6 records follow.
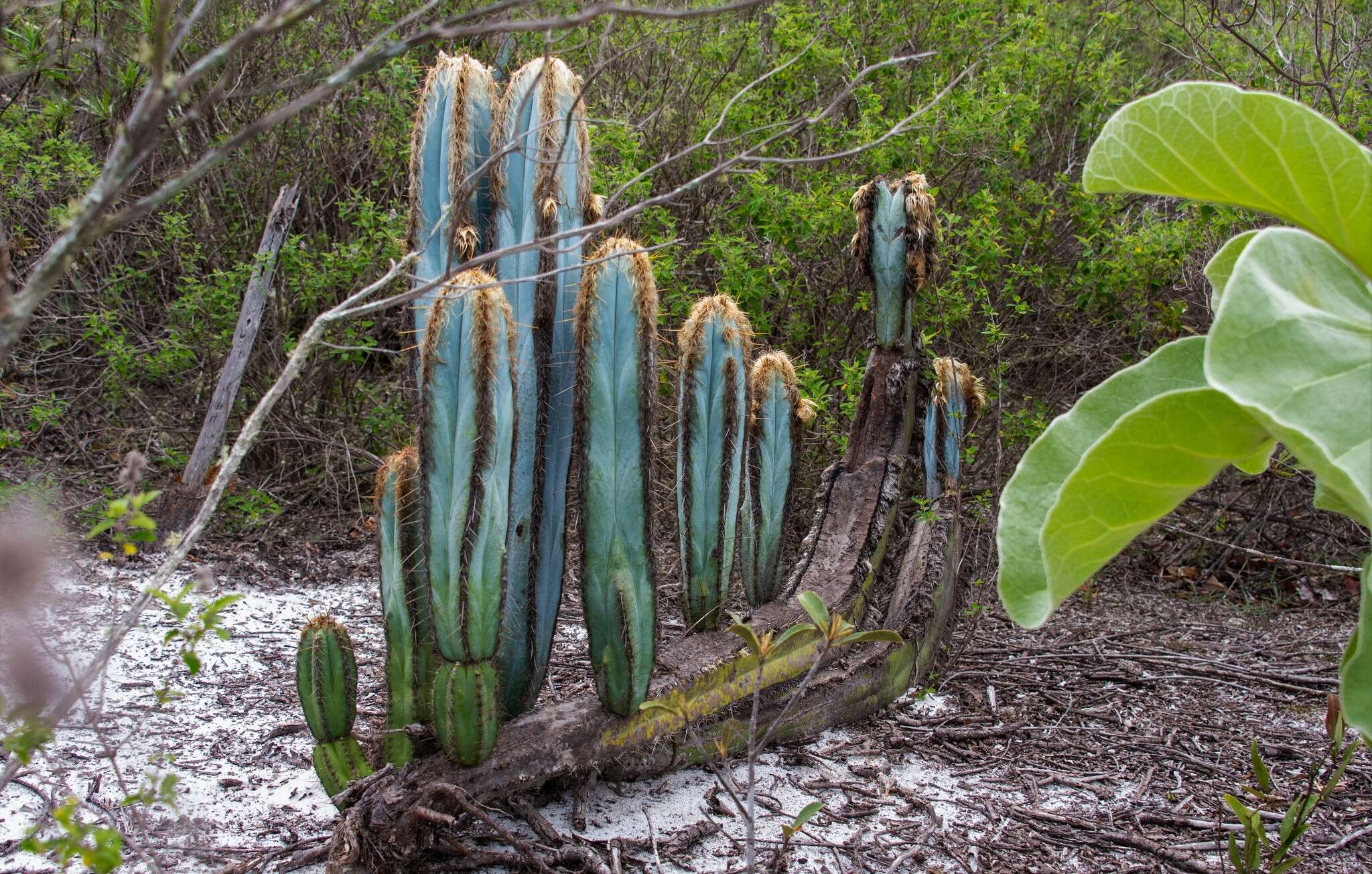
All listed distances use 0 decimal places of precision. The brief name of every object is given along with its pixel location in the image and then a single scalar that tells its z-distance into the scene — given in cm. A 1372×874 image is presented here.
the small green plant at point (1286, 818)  179
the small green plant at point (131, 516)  126
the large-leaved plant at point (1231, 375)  68
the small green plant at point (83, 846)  130
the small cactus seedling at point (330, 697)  209
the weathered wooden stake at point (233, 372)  421
